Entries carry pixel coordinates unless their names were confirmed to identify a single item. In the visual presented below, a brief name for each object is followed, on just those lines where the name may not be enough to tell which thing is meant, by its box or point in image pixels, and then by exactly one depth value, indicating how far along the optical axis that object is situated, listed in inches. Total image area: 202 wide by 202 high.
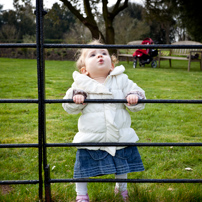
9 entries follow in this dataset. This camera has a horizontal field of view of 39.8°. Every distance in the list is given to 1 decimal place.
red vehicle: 507.3
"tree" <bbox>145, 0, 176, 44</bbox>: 756.8
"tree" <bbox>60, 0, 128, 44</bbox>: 645.3
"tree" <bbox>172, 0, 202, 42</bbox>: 715.4
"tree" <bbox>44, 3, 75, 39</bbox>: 1286.9
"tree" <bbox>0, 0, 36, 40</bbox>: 1234.0
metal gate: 65.4
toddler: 76.8
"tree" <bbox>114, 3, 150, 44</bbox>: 1054.7
